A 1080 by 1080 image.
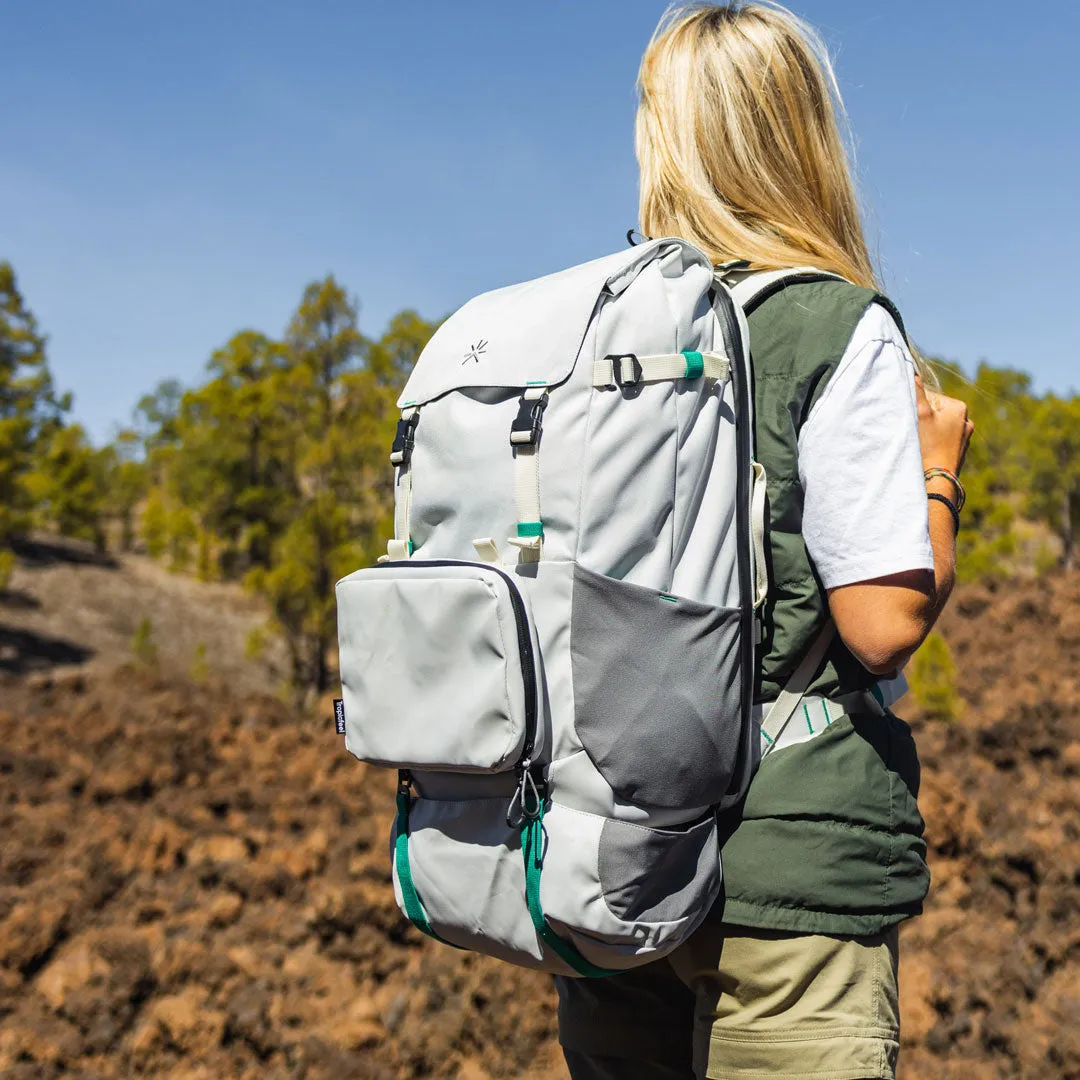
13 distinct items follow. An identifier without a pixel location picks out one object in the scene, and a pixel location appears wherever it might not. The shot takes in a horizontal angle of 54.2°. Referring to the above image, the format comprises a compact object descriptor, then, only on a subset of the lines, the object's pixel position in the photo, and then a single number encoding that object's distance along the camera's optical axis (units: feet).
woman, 4.10
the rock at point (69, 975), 11.21
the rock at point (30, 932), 12.21
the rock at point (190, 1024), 10.62
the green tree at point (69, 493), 63.46
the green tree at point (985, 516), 46.78
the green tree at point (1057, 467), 57.31
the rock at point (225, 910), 13.29
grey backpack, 3.91
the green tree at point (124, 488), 82.69
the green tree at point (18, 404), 48.11
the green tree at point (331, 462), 29.09
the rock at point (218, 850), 15.19
